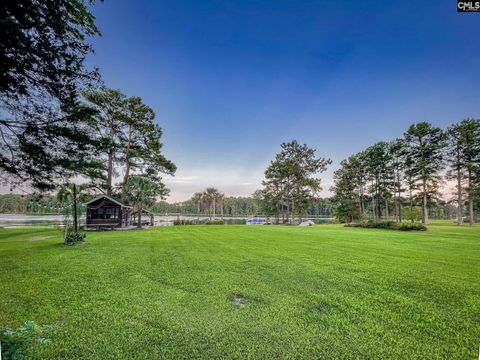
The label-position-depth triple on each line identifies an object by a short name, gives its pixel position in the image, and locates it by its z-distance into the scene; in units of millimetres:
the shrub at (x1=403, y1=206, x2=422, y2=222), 27602
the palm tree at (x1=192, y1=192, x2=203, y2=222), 56516
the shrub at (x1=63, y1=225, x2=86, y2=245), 8773
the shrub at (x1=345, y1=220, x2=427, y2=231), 16473
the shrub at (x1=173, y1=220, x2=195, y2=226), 28052
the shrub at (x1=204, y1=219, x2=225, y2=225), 29138
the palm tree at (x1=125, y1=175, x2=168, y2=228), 19344
